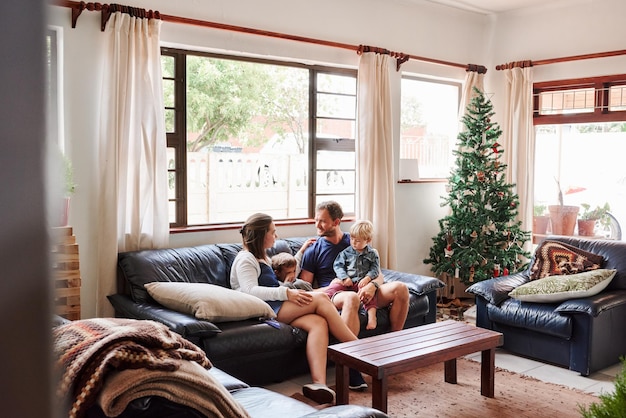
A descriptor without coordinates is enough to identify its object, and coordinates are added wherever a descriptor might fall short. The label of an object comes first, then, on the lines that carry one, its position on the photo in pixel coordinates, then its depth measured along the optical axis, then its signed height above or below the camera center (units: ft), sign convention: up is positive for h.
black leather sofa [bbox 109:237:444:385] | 11.53 -2.77
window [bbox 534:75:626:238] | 19.40 +1.18
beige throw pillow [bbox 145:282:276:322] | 11.85 -2.41
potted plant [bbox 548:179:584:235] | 20.57 -1.24
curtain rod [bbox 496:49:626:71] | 18.76 +3.72
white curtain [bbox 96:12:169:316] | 13.61 +0.54
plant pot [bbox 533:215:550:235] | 21.26 -1.52
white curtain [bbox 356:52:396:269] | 18.35 +0.65
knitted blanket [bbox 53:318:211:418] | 5.48 -1.62
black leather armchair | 13.55 -3.17
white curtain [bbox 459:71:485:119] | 21.27 +2.99
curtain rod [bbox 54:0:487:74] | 13.20 +3.58
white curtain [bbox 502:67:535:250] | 20.83 +1.31
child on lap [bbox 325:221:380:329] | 14.49 -2.03
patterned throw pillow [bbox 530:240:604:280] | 15.34 -1.99
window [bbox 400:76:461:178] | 20.96 +1.81
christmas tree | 19.15 -1.11
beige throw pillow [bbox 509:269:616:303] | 14.08 -2.42
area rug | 11.64 -4.24
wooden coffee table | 10.57 -3.06
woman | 12.10 -2.51
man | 14.06 -2.33
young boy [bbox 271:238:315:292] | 14.43 -2.11
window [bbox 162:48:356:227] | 15.65 +0.93
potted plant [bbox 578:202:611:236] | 19.97 -1.22
